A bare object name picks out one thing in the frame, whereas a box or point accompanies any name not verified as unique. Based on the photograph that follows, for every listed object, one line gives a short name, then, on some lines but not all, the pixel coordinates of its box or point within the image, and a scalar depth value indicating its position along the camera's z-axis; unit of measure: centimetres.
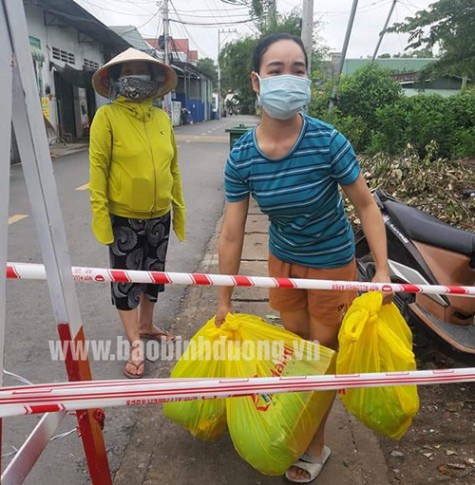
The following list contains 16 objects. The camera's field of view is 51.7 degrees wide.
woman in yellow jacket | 256
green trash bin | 823
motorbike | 256
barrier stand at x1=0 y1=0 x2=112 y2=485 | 112
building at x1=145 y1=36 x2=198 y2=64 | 2564
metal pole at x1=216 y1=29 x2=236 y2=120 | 5056
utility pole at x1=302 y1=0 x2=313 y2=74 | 830
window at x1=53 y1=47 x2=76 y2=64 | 1535
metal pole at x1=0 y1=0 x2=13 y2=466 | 108
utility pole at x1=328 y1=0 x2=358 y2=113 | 859
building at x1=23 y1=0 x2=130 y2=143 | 1382
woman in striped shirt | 174
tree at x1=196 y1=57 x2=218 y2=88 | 5693
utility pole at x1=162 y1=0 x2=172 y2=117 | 2403
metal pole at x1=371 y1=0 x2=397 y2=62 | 1314
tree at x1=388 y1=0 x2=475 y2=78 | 649
